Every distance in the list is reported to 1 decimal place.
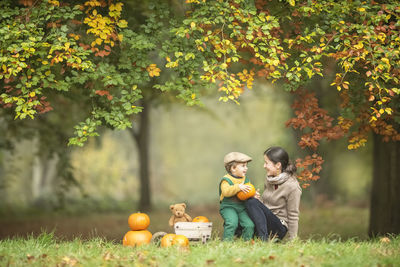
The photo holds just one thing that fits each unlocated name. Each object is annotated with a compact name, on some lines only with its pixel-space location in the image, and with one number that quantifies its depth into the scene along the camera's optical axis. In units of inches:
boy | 441.7
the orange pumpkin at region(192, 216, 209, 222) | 452.4
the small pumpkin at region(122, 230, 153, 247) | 442.4
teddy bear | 456.8
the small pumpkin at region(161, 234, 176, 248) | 420.4
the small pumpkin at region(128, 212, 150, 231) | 452.1
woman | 451.2
